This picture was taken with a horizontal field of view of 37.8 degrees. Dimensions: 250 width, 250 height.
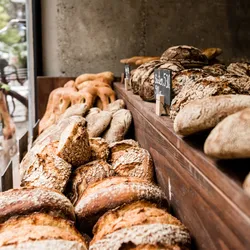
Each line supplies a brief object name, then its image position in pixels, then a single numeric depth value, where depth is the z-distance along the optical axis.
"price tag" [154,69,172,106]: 1.33
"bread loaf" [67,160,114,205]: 1.30
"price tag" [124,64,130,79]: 2.54
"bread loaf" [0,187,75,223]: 1.03
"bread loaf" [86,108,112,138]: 1.93
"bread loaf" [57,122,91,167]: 1.40
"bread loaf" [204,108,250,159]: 0.68
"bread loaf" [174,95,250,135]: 0.83
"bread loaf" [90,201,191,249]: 0.85
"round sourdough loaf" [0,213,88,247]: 0.89
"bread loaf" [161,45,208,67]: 1.81
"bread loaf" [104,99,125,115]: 2.23
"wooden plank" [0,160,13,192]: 1.33
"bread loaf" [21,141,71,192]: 1.29
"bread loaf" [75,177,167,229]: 1.05
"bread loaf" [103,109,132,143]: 1.91
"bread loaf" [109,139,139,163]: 1.55
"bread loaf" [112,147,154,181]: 1.37
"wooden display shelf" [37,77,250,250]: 0.65
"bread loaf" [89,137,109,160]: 1.51
